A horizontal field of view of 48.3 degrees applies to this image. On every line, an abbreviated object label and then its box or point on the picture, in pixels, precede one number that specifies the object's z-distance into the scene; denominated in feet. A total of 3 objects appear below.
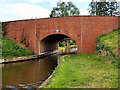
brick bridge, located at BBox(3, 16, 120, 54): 57.31
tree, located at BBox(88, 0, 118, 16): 108.47
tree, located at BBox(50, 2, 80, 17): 119.60
